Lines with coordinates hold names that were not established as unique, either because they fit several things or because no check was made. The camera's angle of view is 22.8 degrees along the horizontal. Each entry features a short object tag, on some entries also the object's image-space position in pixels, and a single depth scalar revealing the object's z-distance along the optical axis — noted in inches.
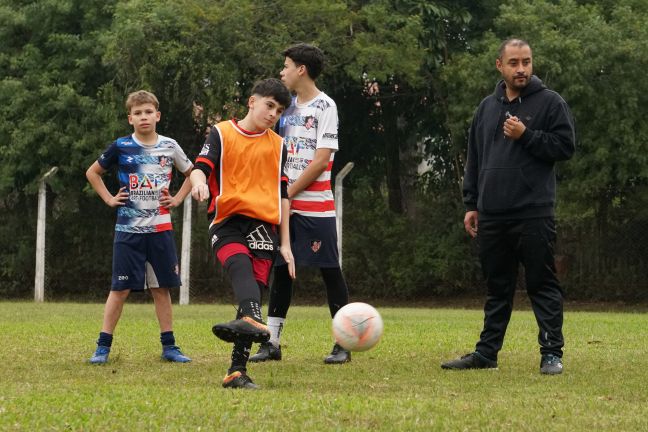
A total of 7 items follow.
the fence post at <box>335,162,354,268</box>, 1160.1
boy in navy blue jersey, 471.7
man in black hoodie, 426.1
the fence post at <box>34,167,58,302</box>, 1230.1
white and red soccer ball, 384.7
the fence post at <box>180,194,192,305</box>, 1188.9
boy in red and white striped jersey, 467.3
